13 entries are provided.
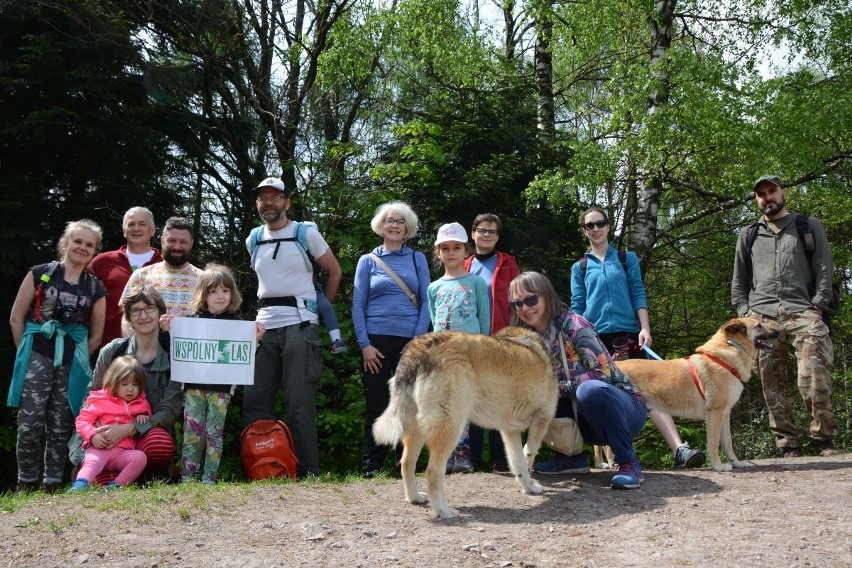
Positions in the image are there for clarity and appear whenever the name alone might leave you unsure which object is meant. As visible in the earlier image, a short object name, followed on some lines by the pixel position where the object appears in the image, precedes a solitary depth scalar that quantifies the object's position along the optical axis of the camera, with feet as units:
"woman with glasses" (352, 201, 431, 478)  22.52
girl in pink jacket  20.08
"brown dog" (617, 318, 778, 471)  22.57
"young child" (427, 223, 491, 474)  21.61
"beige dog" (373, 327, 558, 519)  16.01
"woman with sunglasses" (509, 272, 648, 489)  18.67
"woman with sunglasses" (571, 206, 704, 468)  23.31
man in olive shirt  23.91
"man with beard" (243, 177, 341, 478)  21.68
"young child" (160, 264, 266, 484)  20.88
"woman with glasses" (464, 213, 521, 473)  23.22
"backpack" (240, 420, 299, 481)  21.21
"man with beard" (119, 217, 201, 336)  21.83
